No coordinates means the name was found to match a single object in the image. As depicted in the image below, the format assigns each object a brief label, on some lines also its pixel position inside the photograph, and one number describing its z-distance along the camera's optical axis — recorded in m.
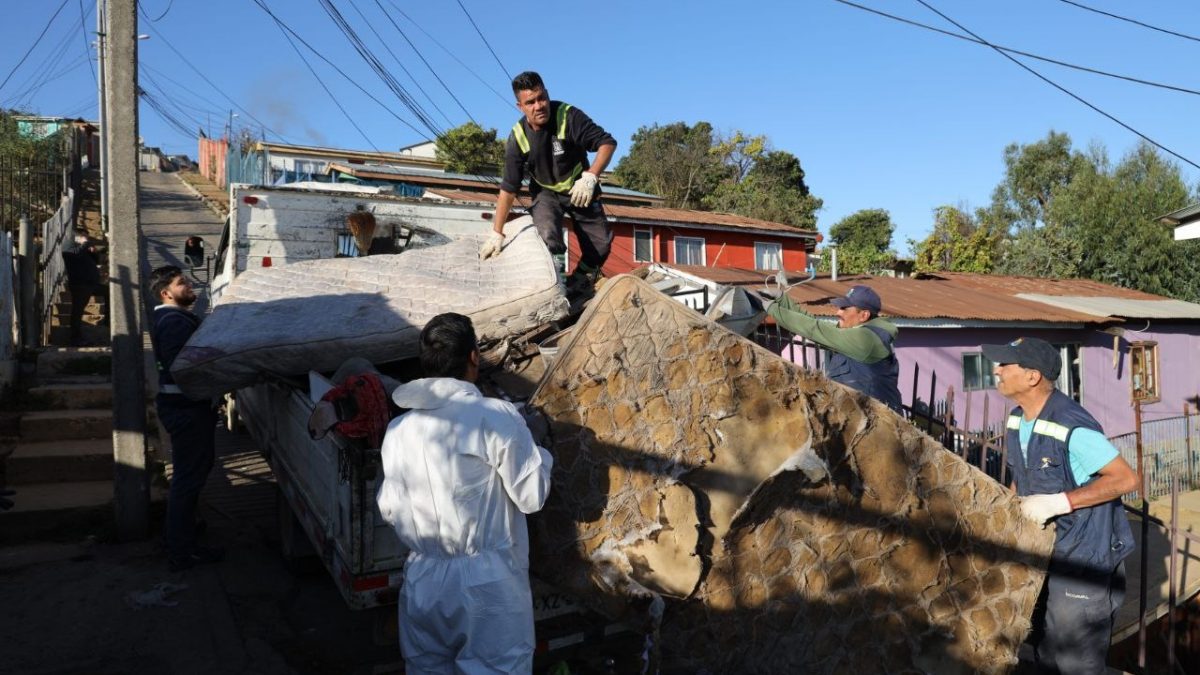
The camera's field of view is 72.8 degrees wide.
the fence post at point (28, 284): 8.64
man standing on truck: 4.95
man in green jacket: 4.48
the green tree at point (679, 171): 34.88
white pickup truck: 3.22
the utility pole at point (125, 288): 5.23
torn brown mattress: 3.03
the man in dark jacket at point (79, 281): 9.89
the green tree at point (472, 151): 26.95
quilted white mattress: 4.11
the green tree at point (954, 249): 29.02
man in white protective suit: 2.50
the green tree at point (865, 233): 33.47
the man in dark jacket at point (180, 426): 4.68
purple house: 12.88
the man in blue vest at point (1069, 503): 3.24
